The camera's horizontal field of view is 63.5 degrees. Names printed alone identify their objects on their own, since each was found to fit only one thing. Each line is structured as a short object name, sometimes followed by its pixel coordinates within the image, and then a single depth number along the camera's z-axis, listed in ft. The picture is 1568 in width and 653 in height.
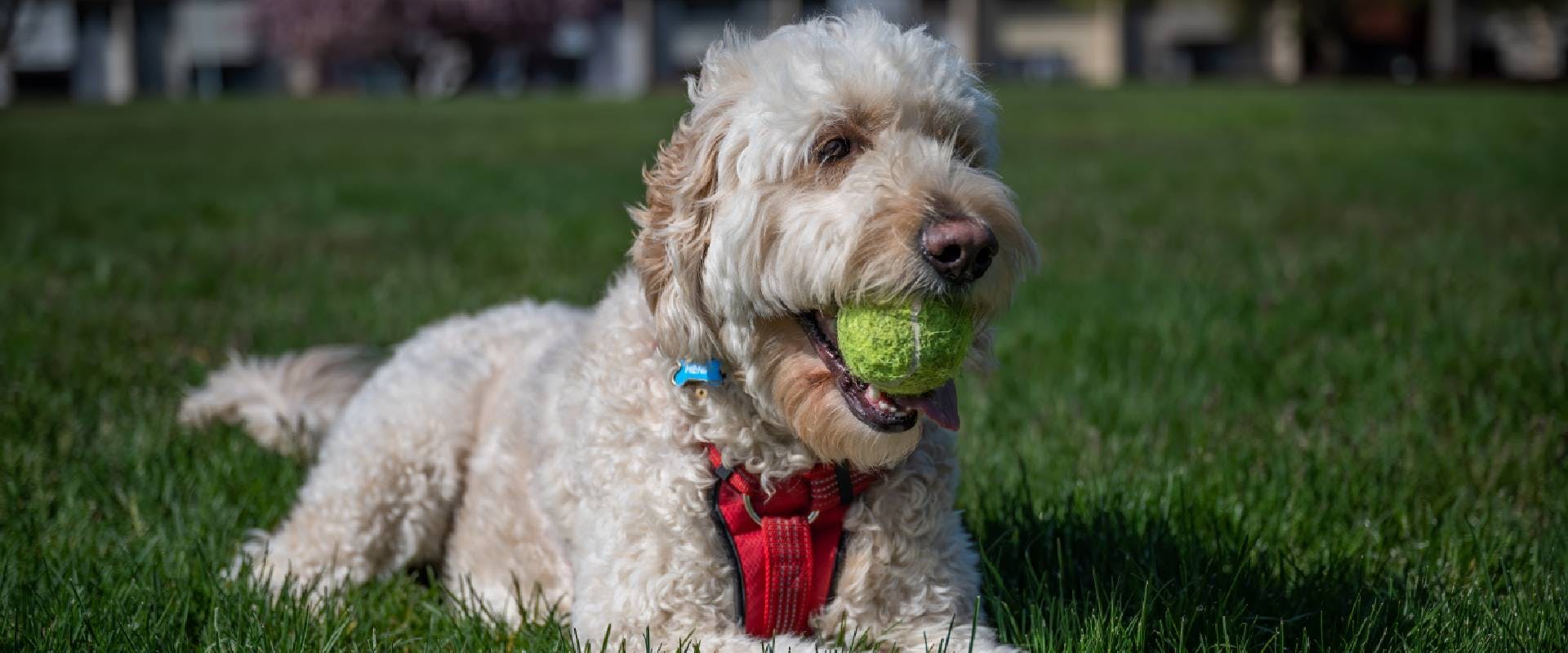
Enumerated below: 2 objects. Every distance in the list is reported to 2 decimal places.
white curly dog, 8.63
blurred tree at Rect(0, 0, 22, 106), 46.20
